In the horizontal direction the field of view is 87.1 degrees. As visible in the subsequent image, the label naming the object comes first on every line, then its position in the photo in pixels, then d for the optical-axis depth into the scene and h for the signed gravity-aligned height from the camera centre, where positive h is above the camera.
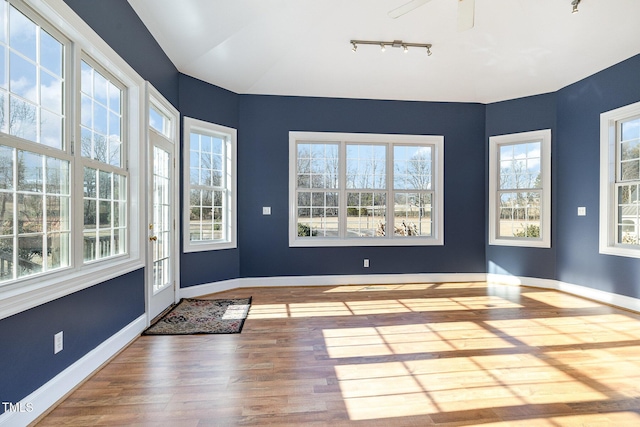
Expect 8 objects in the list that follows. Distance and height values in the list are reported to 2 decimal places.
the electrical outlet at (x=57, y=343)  2.04 -0.81
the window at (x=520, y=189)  5.09 +0.35
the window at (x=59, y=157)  1.82 +0.35
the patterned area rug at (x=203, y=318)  3.29 -1.16
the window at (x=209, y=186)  4.48 +0.34
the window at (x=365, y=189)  5.32 +0.35
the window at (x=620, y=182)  4.05 +0.38
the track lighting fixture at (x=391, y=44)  4.21 +2.12
